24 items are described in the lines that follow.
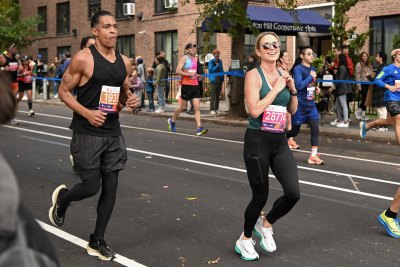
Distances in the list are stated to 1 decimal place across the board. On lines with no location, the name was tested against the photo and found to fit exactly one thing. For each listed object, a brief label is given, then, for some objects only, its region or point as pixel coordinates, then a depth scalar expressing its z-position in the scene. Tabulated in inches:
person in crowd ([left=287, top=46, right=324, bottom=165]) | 395.5
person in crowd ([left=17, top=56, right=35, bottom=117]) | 685.9
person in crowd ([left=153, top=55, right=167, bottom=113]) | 799.7
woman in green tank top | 194.9
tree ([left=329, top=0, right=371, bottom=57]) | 761.6
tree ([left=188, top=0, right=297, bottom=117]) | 649.0
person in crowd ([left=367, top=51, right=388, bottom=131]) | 582.2
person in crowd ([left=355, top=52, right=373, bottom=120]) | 649.6
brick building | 888.9
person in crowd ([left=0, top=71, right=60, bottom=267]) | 54.5
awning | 751.1
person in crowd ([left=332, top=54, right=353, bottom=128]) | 610.2
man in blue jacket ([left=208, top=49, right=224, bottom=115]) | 784.9
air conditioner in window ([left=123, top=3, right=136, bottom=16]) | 1240.6
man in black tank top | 201.2
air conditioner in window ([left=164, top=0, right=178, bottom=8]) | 1169.0
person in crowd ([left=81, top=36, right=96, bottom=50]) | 295.3
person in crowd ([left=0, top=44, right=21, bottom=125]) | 623.5
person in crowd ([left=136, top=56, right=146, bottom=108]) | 856.4
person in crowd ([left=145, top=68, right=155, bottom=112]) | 839.1
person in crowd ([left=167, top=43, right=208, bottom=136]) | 552.4
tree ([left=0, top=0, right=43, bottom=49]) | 1312.7
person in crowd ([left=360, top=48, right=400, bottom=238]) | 324.8
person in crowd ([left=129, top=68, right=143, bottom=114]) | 829.2
